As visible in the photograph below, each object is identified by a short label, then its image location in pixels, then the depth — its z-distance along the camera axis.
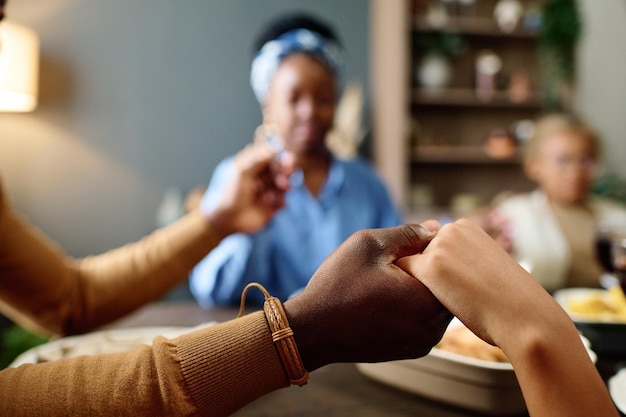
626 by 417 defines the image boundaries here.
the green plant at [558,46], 3.10
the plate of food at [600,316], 0.68
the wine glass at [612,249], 0.78
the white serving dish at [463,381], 0.50
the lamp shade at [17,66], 2.08
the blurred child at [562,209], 1.99
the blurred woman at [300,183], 1.38
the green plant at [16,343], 2.03
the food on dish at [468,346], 0.57
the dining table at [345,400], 0.52
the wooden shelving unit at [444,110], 2.87
